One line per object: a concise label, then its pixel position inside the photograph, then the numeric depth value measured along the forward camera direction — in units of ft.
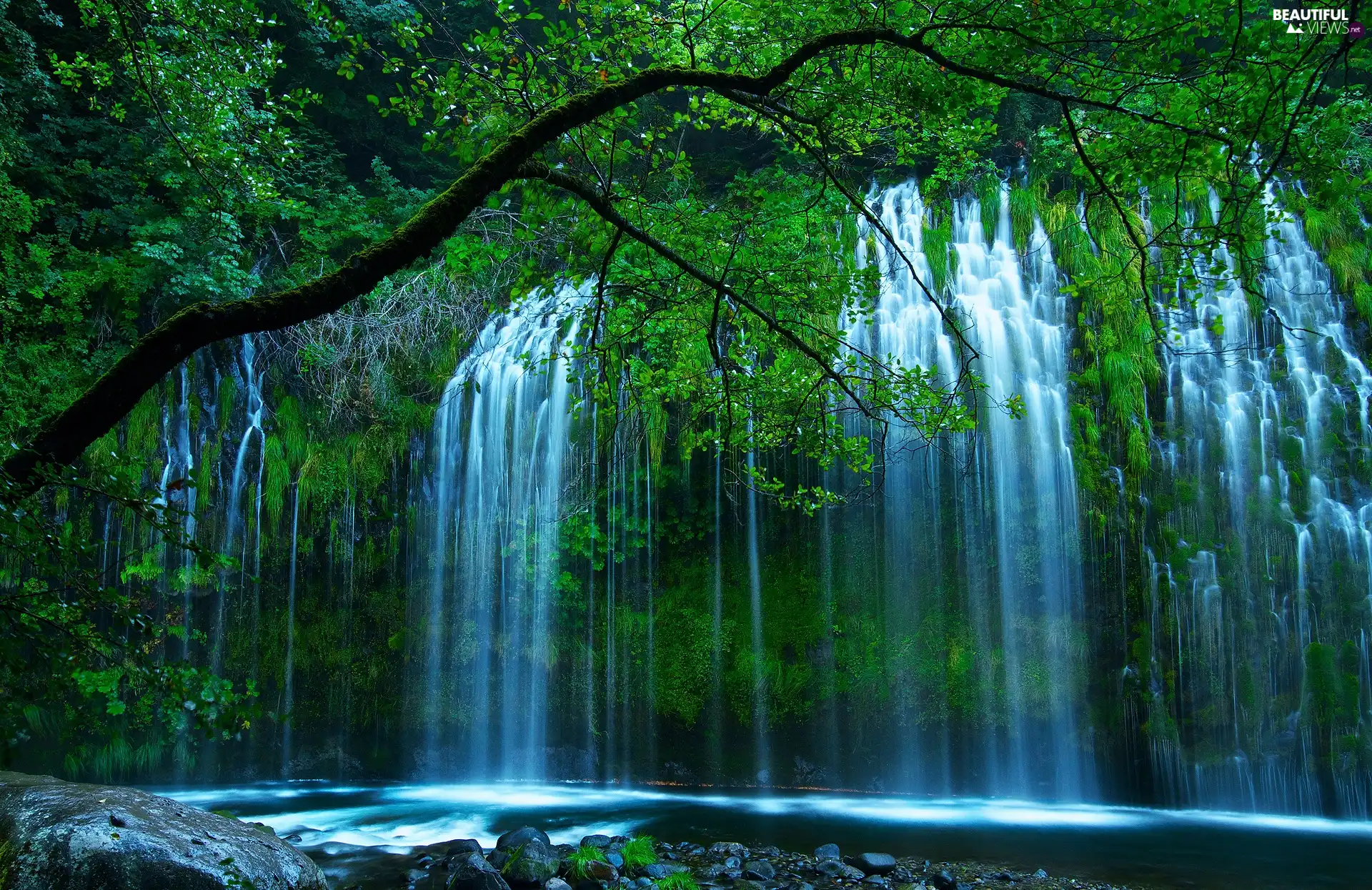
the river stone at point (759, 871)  20.51
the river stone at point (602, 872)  19.49
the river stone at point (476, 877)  18.65
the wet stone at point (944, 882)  19.65
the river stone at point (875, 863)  20.63
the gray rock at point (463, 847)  22.18
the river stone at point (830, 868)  20.67
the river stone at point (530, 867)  19.11
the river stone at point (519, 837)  21.57
